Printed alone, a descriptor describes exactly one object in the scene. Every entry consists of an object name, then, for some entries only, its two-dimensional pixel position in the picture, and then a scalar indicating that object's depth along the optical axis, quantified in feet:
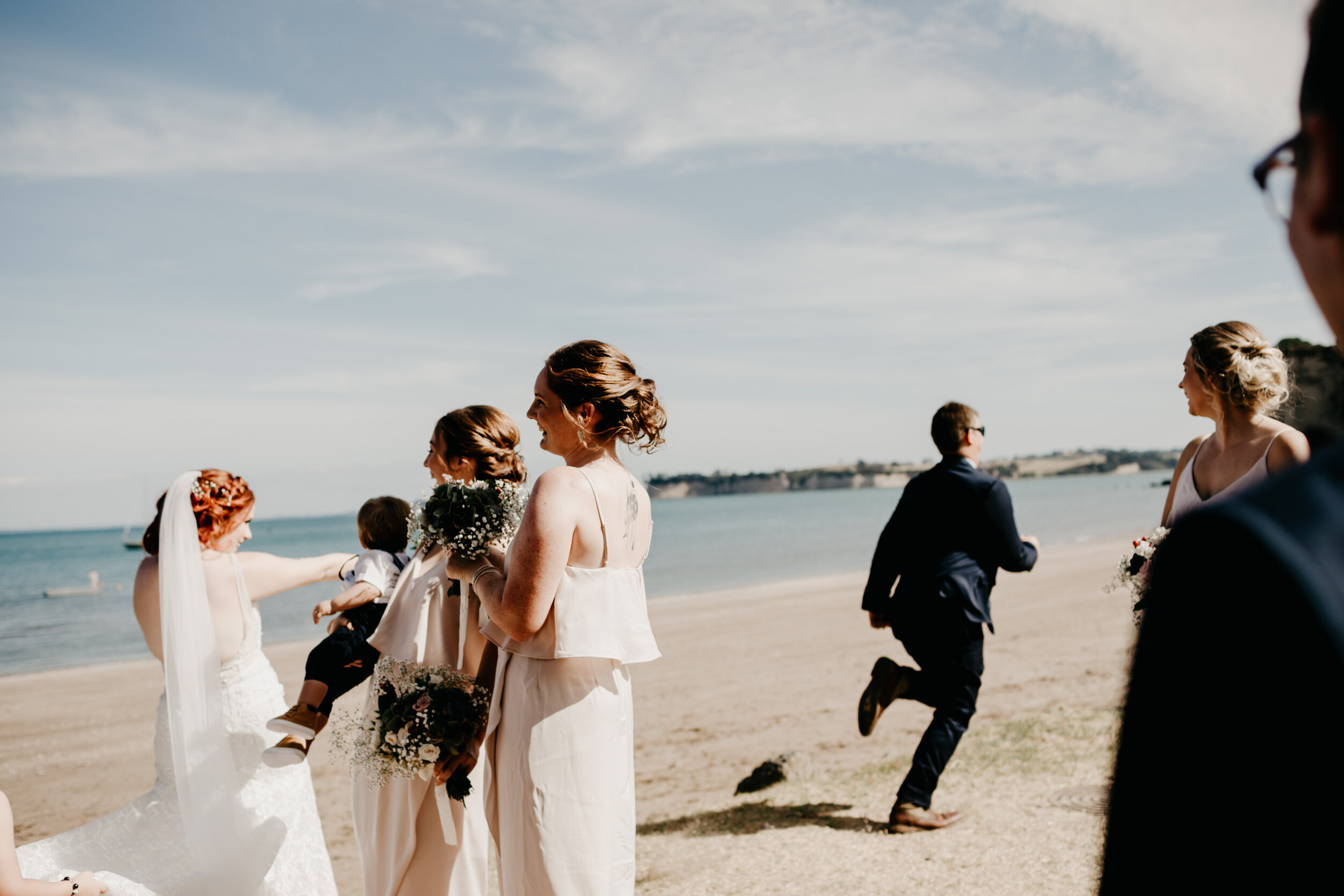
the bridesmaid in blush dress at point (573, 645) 10.87
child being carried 13.73
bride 13.43
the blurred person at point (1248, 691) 1.91
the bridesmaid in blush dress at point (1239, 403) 13.73
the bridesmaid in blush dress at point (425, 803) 13.11
